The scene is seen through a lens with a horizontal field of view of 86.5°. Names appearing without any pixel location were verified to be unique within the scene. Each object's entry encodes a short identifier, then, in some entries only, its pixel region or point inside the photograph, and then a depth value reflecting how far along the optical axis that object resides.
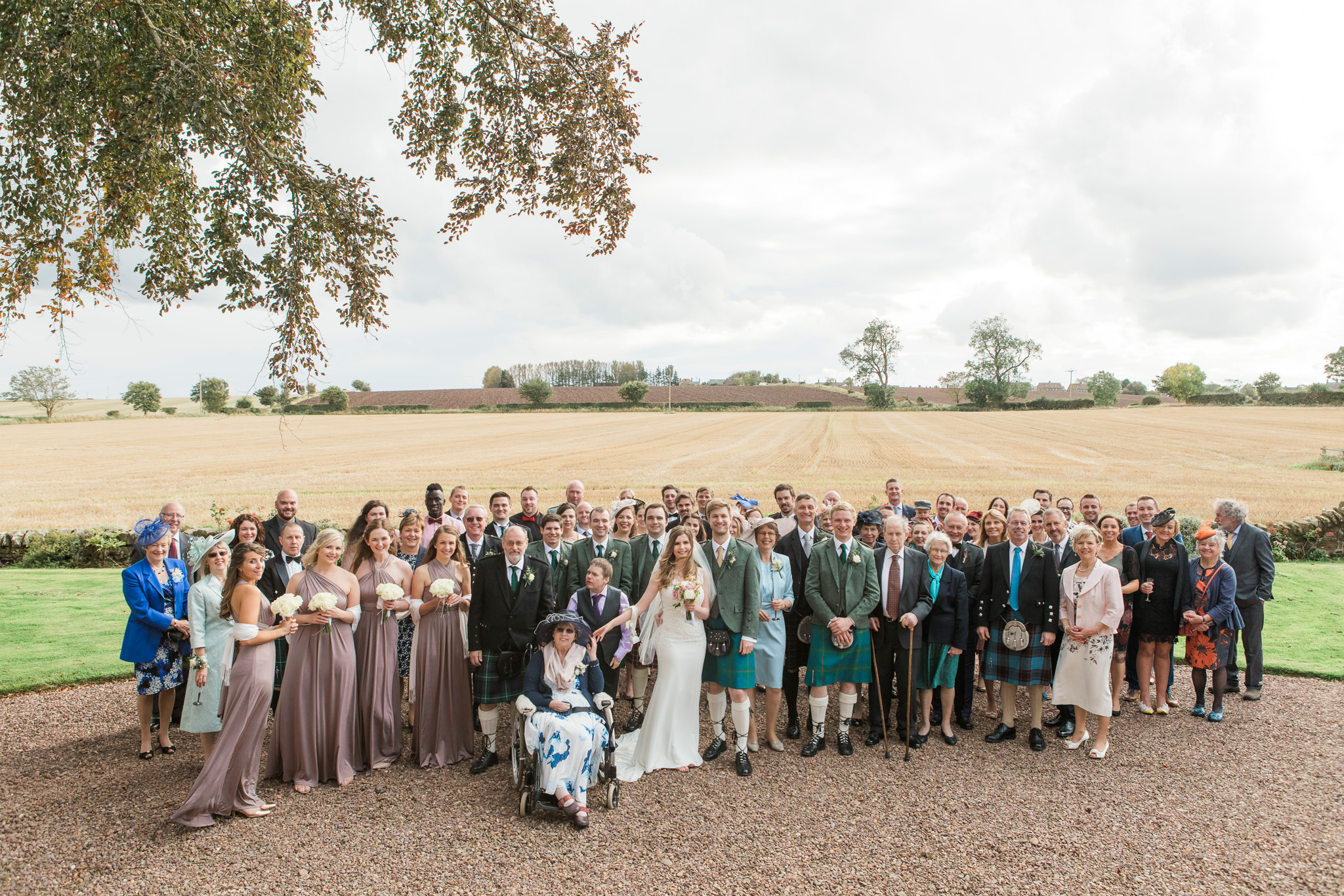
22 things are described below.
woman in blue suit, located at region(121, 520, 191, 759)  6.45
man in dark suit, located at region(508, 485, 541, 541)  9.08
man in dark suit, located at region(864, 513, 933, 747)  7.08
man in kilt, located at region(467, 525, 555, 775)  6.46
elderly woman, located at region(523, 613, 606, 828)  5.47
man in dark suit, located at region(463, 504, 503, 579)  7.51
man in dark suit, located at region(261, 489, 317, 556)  7.70
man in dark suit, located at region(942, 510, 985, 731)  7.48
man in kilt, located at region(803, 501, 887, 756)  6.90
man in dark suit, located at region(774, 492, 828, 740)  7.46
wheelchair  5.52
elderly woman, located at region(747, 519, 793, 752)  6.87
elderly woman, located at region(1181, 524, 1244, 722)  7.53
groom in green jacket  6.58
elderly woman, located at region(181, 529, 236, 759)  5.99
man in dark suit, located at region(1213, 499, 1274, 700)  8.04
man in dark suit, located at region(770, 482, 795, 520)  9.50
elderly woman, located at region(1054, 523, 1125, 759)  6.71
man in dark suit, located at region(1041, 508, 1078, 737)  7.24
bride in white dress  6.43
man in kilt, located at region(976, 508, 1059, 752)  7.03
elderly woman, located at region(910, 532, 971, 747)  7.06
